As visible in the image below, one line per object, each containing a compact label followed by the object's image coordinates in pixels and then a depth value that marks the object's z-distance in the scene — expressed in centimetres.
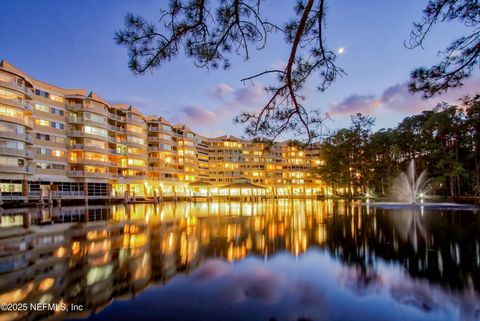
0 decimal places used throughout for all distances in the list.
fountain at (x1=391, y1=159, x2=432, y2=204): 5131
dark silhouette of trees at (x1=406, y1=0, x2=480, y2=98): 531
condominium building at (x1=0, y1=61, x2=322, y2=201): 3956
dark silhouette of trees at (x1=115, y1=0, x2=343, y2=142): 531
